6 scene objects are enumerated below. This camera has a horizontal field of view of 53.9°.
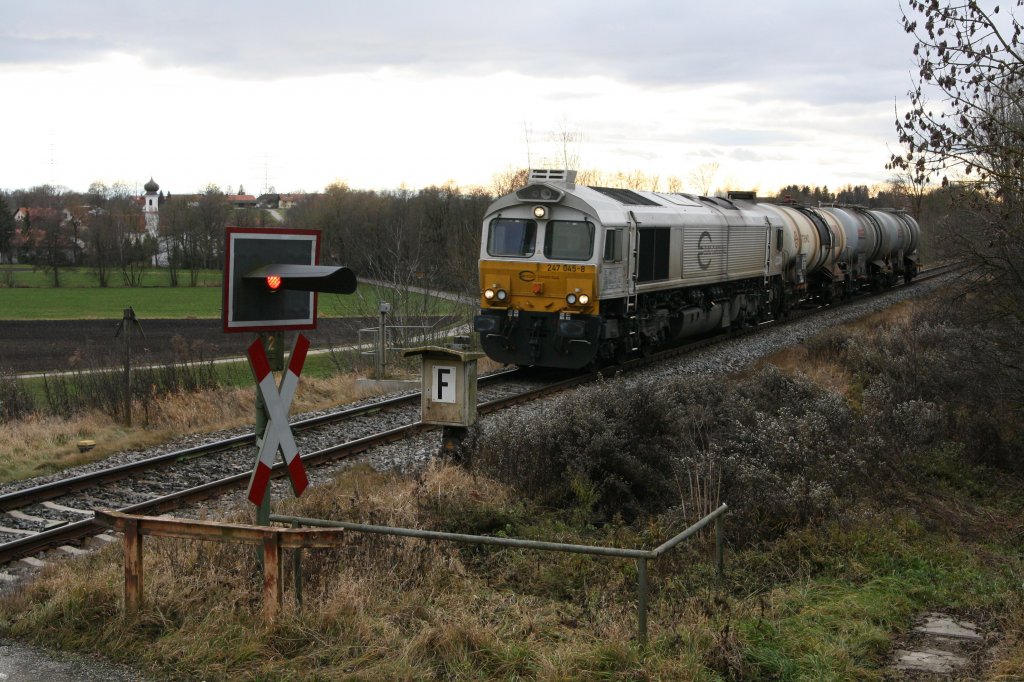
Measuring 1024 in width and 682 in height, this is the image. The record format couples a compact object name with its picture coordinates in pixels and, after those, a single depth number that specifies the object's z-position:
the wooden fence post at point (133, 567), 5.92
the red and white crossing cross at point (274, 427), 5.92
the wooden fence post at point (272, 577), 5.68
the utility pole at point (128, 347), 15.34
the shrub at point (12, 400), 19.96
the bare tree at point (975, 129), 8.51
